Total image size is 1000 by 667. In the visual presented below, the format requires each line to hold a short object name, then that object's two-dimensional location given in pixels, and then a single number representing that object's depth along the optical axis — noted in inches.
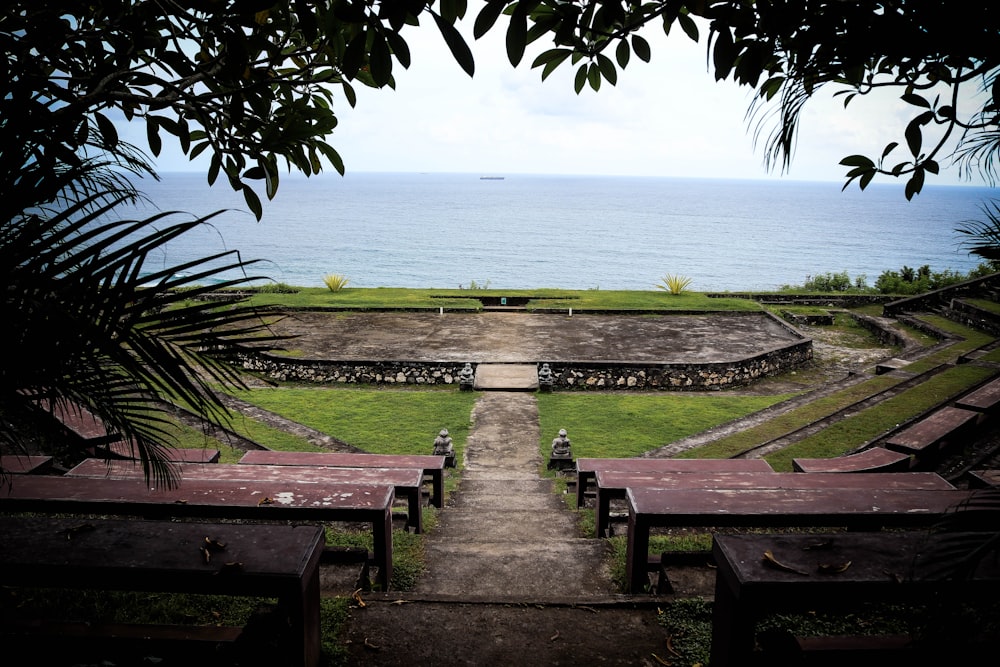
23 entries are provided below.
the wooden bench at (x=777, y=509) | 129.0
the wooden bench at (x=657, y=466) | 213.3
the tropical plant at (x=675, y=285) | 864.3
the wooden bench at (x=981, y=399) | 257.8
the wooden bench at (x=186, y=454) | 199.8
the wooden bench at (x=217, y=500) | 129.7
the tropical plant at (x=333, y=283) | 847.7
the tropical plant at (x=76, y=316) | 68.8
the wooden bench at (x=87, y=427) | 211.6
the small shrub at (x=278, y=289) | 802.2
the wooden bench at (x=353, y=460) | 217.2
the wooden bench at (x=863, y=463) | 203.6
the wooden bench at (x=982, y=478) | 157.8
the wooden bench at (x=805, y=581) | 88.2
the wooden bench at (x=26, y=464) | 164.6
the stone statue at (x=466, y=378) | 460.1
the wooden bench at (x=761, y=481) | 160.9
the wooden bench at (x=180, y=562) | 89.4
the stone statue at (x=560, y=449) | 312.7
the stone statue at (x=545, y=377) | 466.6
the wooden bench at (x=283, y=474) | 167.8
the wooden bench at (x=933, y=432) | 230.5
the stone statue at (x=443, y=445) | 303.7
